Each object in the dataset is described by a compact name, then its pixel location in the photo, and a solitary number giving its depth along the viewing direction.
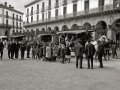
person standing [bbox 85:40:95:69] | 9.98
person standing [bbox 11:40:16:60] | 14.80
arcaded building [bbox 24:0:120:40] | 24.25
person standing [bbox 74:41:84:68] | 10.25
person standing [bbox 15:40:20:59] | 15.07
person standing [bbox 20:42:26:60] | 15.12
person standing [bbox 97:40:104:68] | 10.44
